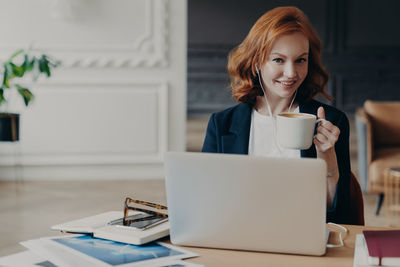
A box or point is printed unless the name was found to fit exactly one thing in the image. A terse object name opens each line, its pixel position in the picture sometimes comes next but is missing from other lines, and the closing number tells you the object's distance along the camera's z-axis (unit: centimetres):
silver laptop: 187
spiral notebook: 204
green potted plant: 557
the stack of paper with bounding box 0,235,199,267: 193
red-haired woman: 234
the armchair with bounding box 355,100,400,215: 519
